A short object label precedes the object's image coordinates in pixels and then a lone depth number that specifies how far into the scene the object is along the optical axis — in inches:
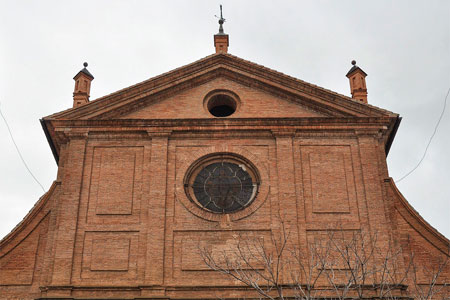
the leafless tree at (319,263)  584.1
